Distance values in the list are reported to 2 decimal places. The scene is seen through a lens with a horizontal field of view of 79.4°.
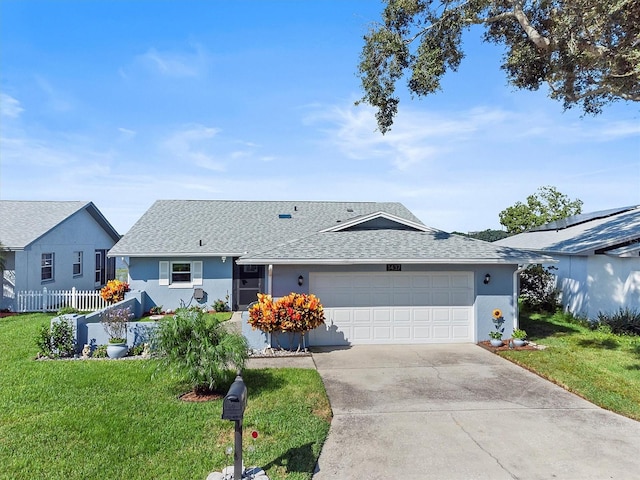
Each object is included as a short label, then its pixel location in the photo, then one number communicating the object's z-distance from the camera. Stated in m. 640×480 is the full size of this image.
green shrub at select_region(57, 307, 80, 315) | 14.13
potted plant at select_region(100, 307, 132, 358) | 9.70
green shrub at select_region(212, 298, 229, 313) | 16.44
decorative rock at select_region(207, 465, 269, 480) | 4.31
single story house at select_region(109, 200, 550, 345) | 11.26
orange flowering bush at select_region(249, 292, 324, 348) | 10.13
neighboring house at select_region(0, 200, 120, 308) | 16.47
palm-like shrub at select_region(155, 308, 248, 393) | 6.70
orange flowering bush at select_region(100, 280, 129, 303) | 16.25
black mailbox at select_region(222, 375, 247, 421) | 4.02
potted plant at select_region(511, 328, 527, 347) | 11.06
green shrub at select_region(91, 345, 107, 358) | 9.84
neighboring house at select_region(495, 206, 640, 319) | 13.35
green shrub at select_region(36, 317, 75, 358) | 9.66
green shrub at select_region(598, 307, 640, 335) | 12.85
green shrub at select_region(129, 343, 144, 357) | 10.07
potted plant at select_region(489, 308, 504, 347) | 11.18
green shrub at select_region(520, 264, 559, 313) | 17.19
